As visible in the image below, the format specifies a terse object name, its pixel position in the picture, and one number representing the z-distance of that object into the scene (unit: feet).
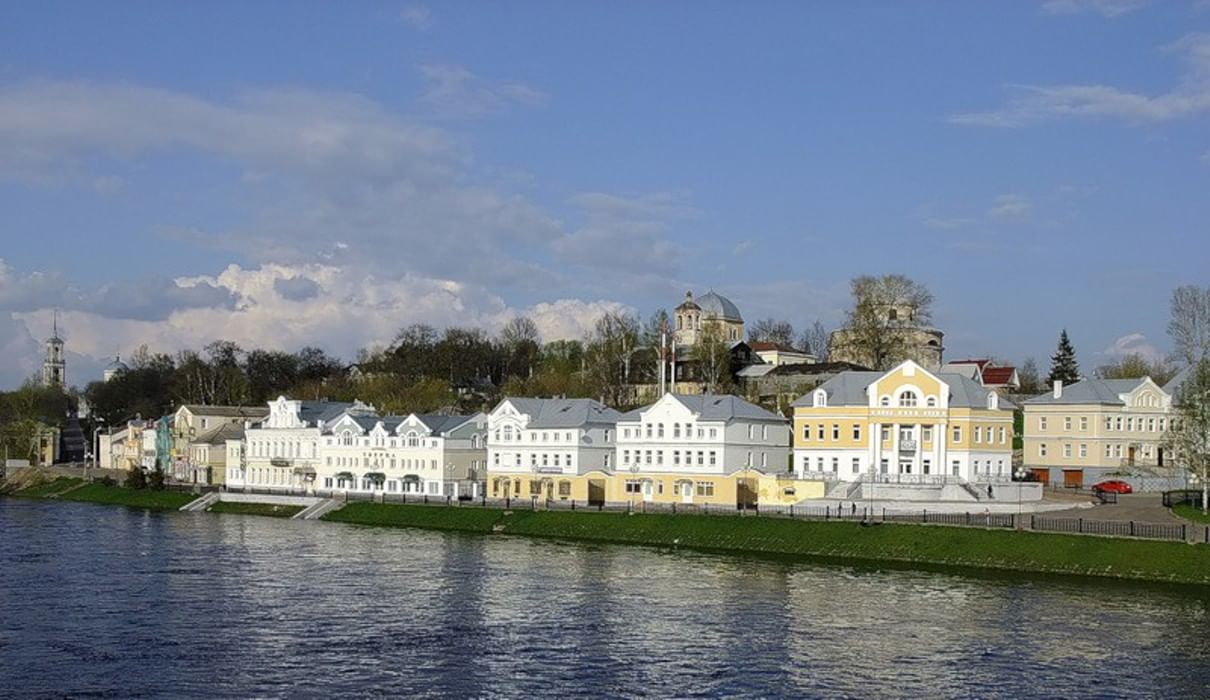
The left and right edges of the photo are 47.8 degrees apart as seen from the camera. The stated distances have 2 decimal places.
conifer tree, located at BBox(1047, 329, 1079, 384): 426.51
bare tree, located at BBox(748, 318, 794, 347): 586.45
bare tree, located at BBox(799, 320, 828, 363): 547.49
